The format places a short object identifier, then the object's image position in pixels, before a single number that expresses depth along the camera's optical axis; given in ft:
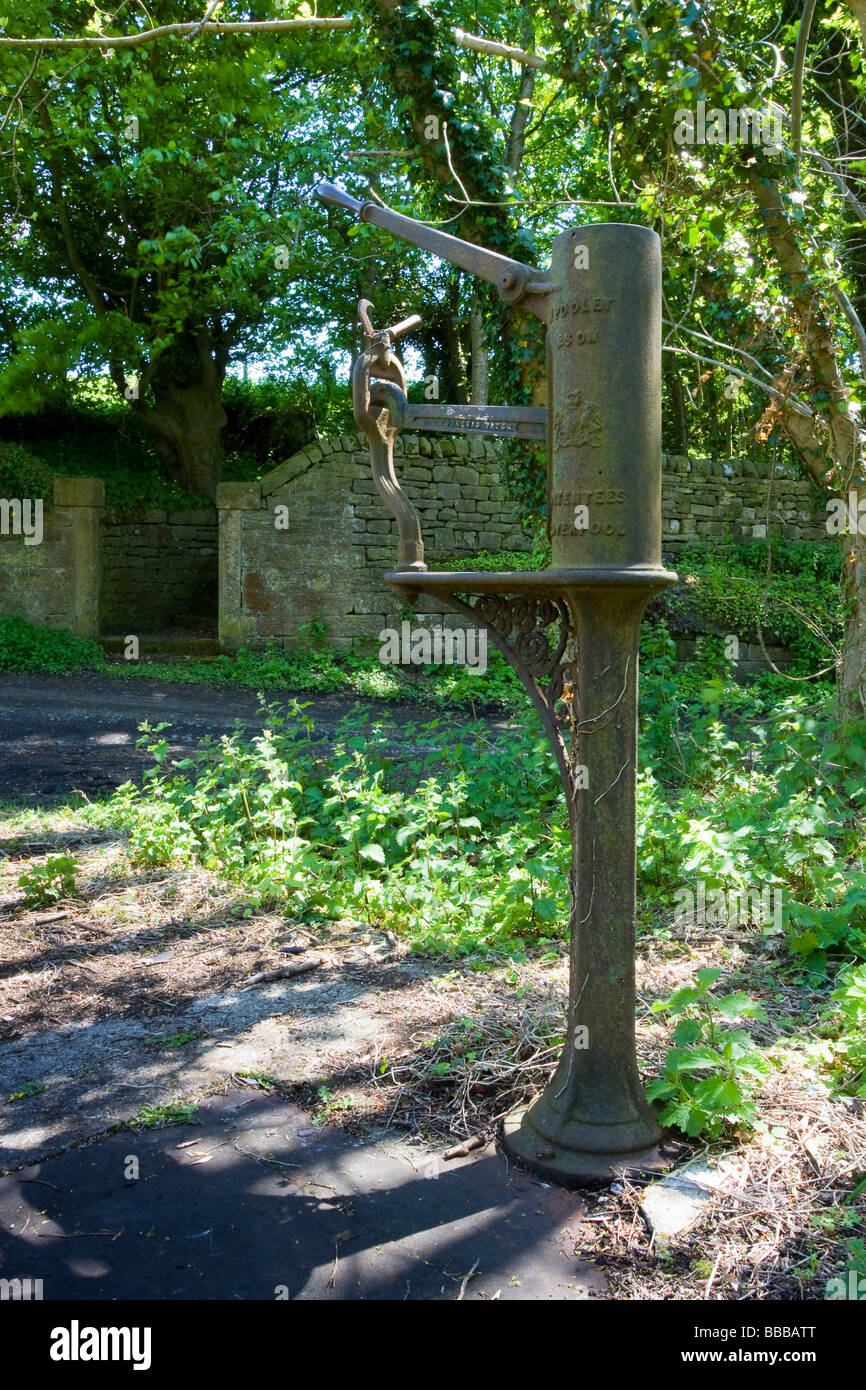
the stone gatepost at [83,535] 41.83
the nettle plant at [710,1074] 8.56
